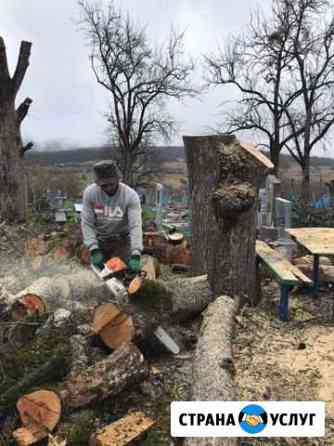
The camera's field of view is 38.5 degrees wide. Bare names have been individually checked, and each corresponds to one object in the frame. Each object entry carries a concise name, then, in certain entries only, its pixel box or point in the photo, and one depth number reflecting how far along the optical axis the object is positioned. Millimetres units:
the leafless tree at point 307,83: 16922
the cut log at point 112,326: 3777
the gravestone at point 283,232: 7922
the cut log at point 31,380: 3080
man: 4312
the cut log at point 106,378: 3156
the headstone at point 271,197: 9602
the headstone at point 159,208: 10003
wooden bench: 4695
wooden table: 5001
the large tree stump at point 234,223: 4828
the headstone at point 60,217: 12141
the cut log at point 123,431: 2846
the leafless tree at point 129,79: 20109
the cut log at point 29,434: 2854
